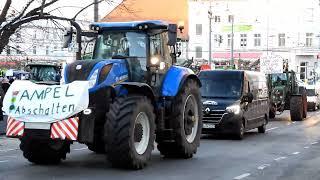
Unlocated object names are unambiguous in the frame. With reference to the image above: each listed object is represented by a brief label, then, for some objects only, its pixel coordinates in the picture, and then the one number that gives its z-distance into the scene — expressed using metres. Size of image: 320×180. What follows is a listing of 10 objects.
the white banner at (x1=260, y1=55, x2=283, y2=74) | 32.72
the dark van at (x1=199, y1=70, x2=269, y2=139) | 17.92
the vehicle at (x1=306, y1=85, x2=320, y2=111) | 39.38
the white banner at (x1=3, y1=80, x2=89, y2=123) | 10.27
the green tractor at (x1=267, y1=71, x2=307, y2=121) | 27.89
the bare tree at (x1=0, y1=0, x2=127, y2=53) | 22.70
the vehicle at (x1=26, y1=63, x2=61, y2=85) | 26.70
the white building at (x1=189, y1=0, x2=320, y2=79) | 84.44
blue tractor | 10.48
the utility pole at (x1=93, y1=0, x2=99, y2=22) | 24.00
